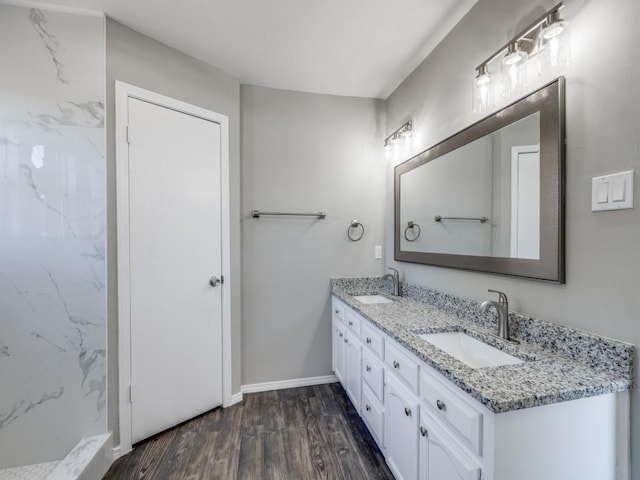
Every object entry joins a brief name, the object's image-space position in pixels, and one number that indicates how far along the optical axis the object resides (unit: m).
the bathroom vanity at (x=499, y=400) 0.85
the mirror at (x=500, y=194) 1.14
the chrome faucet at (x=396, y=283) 2.28
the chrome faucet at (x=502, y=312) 1.28
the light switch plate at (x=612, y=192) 0.91
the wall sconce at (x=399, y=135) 2.17
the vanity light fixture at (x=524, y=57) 1.08
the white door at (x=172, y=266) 1.78
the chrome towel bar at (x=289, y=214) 2.34
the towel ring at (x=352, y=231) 2.54
